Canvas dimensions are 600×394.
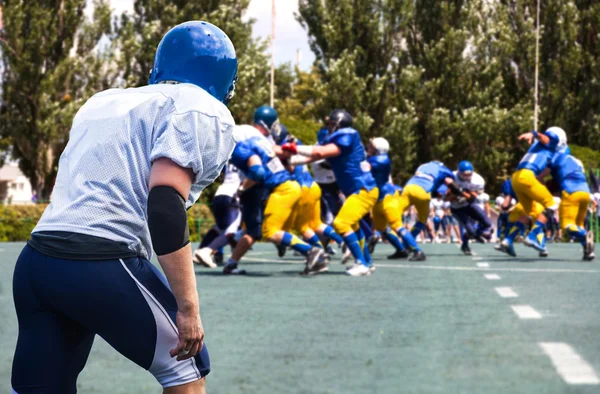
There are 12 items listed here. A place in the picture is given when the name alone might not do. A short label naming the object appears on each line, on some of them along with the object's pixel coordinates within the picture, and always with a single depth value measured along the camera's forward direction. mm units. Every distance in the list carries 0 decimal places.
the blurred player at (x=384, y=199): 15711
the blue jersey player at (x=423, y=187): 17656
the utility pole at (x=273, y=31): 37750
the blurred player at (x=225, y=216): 14127
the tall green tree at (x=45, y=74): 36812
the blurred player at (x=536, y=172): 15742
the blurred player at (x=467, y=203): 18594
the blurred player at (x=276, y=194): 12000
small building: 95250
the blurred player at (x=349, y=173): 11903
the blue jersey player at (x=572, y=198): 15758
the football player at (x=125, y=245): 2893
